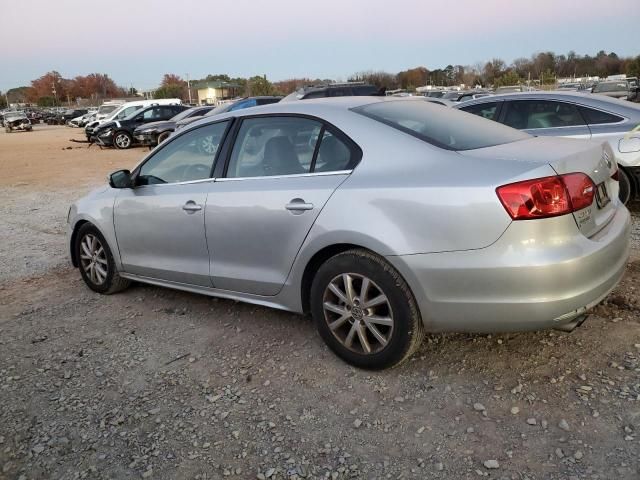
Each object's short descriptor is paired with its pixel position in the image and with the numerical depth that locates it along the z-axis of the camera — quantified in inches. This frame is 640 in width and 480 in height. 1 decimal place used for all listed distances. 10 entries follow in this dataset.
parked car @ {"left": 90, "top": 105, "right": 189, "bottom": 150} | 891.4
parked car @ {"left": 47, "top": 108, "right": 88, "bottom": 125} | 2278.4
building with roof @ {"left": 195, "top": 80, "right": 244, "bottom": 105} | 3444.9
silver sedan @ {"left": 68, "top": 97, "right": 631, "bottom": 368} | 112.7
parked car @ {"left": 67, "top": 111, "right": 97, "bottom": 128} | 1660.4
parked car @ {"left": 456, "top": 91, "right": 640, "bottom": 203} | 260.2
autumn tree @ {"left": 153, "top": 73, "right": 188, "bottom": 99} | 3605.8
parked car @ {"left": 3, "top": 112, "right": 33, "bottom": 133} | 1861.5
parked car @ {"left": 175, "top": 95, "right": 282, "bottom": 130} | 644.1
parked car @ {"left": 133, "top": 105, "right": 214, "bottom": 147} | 792.9
